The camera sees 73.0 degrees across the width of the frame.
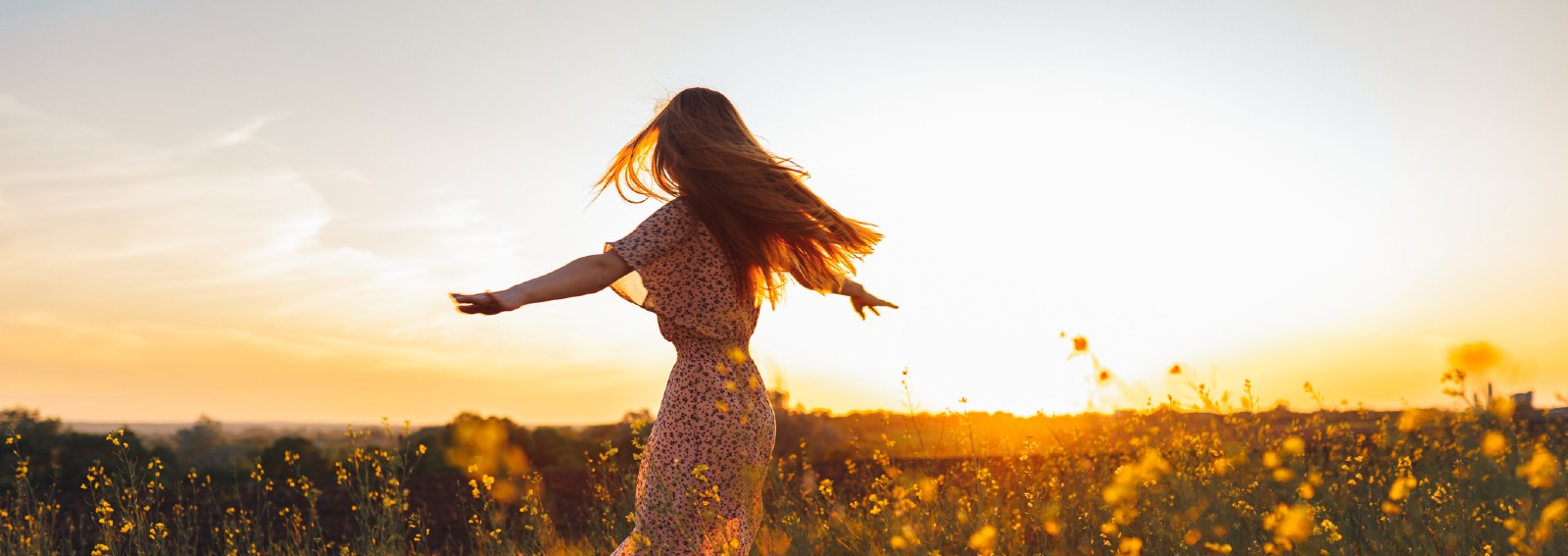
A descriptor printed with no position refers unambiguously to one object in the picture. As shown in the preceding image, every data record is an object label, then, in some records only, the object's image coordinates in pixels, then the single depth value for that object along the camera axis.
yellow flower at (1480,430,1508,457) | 2.98
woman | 3.28
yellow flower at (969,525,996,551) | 2.10
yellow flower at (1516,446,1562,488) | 2.50
